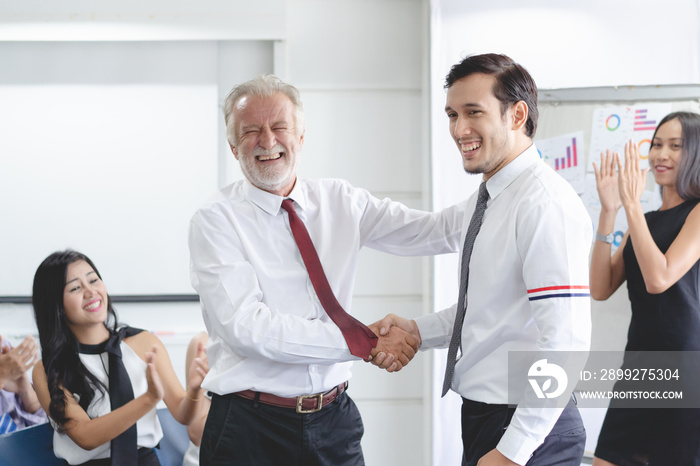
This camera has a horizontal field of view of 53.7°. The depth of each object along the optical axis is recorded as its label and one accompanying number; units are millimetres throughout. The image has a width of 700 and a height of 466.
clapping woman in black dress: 2414
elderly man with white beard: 1965
